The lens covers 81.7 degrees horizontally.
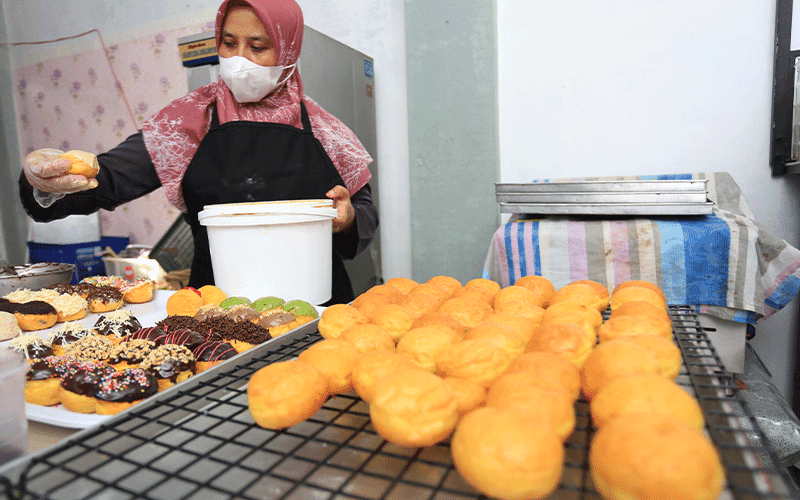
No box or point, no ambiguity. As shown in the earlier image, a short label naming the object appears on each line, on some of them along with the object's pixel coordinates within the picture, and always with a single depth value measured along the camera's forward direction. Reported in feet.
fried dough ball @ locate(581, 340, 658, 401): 1.68
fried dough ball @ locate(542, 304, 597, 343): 2.25
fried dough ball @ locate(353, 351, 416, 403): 1.85
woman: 5.27
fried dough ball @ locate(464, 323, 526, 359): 2.06
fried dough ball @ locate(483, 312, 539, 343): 2.27
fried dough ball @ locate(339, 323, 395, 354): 2.21
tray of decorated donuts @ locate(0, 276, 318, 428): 2.18
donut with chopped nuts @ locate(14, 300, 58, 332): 3.49
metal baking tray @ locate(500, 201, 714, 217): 5.70
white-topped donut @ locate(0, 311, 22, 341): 3.21
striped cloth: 5.46
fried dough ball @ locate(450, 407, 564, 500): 1.26
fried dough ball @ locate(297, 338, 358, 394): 1.93
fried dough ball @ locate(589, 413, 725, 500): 1.16
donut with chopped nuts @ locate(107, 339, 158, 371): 2.56
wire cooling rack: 1.33
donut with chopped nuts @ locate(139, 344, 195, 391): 2.36
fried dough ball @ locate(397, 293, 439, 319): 2.75
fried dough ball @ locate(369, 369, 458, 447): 1.51
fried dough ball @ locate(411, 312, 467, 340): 2.28
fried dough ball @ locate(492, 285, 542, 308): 2.86
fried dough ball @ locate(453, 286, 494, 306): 2.89
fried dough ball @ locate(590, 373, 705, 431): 1.43
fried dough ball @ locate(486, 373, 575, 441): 1.46
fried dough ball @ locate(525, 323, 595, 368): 1.98
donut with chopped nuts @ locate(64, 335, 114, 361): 2.60
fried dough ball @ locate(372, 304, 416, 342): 2.49
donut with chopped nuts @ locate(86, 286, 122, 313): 4.05
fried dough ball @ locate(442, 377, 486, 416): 1.74
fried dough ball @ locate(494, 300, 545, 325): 2.57
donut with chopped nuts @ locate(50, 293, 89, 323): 3.72
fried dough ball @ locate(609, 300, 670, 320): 2.30
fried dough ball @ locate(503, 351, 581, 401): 1.73
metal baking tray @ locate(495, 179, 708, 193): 5.70
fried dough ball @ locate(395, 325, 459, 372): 2.07
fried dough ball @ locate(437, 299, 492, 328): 2.56
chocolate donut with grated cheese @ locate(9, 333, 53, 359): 2.69
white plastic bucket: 3.40
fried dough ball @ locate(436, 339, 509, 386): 1.88
